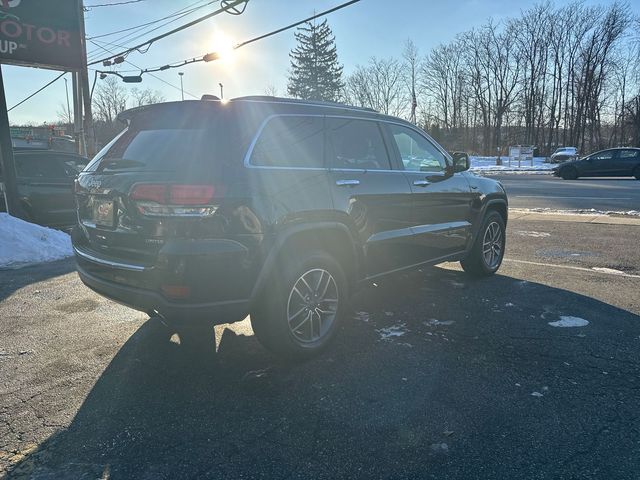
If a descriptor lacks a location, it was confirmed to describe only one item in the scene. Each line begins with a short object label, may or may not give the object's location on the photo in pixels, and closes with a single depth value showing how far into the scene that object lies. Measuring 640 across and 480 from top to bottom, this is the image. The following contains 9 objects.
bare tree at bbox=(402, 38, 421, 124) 62.21
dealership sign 9.21
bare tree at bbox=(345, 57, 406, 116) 65.62
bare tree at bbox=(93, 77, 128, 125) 63.60
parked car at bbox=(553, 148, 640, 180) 22.36
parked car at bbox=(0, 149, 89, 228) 9.23
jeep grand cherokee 2.86
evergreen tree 57.41
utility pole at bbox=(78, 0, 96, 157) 13.30
